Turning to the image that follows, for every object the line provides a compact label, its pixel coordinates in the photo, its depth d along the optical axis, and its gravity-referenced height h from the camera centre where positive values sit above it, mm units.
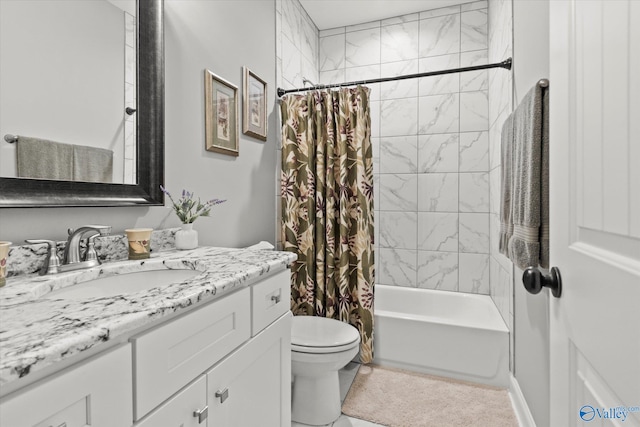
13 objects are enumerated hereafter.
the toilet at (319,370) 1567 -755
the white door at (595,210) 458 +5
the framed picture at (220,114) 1619 +509
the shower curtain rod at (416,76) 1860 +830
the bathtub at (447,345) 1979 -828
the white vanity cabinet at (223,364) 669 -380
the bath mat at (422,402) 1681 -1040
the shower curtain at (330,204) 2061 +55
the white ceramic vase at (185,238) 1356 -101
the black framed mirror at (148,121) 1170 +358
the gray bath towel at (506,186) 1509 +127
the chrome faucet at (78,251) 958 -110
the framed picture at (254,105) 1924 +654
